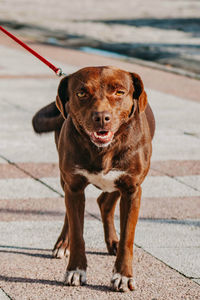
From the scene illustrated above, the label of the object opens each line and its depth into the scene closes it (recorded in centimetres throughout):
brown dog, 530
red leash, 644
